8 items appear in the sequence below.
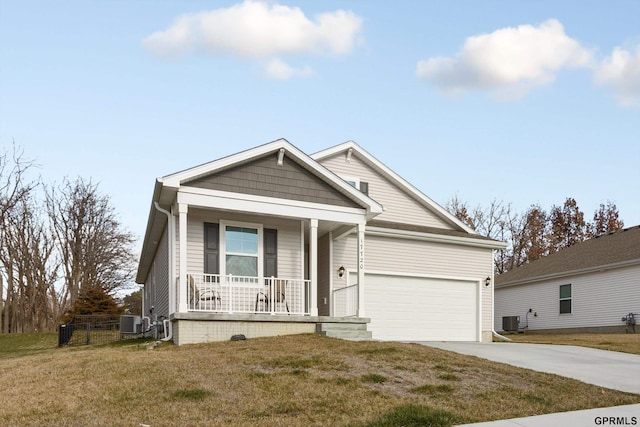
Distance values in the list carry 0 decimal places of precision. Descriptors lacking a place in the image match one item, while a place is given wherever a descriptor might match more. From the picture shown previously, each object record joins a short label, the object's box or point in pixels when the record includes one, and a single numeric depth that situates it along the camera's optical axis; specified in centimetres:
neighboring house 2397
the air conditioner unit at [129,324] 1811
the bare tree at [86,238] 3609
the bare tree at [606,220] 4525
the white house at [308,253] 1387
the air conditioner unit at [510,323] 2838
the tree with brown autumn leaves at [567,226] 4588
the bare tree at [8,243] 3183
